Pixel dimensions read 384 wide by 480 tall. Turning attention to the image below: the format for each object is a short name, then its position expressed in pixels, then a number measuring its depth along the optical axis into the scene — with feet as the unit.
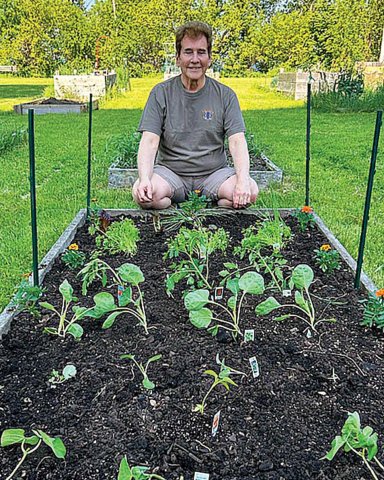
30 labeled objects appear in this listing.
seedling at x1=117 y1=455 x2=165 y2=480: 3.74
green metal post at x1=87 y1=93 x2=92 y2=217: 10.33
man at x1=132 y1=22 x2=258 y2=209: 9.96
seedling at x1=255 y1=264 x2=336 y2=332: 6.32
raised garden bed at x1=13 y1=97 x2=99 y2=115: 31.35
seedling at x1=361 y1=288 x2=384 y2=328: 6.62
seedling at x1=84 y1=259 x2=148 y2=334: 6.34
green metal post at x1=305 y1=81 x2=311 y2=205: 9.77
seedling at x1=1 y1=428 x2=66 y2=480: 4.14
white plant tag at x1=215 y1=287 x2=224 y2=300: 7.04
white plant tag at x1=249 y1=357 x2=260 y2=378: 5.68
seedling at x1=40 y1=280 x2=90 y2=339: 6.28
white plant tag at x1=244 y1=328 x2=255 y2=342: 6.31
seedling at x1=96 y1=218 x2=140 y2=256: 8.80
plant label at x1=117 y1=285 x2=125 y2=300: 6.66
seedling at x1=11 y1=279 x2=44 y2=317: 6.95
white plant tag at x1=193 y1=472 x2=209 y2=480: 4.25
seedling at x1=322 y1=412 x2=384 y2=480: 4.17
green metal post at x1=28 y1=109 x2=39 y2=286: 6.66
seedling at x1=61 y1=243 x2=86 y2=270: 8.43
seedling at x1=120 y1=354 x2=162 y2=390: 5.40
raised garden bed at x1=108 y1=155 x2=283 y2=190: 14.11
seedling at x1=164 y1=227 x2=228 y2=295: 7.72
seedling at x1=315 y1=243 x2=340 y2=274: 8.20
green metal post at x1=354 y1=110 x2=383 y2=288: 6.95
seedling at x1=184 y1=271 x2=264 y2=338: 6.20
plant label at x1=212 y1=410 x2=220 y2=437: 4.74
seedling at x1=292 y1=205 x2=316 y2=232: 10.12
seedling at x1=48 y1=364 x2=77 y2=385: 5.65
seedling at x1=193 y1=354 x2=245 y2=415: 5.04
